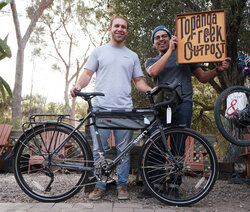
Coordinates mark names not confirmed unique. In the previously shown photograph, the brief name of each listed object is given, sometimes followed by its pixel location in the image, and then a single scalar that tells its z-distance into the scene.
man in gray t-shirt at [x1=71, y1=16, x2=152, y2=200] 3.03
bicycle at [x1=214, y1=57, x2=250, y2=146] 3.38
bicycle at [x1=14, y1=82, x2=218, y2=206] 2.81
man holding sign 3.04
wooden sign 3.08
